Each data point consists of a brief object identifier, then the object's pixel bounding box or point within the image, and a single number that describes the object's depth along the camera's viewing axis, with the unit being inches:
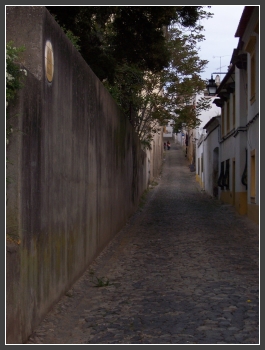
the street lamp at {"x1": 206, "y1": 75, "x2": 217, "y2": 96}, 875.4
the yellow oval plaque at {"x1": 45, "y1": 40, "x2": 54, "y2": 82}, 249.0
